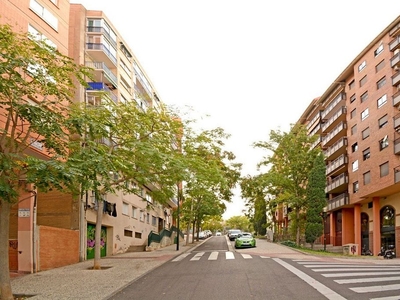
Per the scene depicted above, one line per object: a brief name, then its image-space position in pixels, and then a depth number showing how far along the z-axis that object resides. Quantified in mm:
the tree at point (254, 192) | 43806
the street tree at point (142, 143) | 17652
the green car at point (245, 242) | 35353
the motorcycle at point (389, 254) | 29748
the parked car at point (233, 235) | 56438
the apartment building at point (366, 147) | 34781
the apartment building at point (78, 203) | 18672
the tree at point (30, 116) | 9906
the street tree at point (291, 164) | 41156
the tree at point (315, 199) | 38375
